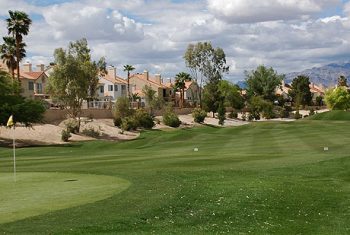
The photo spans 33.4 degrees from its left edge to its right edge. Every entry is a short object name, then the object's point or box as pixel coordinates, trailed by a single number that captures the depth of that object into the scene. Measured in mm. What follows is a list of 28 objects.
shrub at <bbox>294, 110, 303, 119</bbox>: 134638
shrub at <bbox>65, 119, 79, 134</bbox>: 77525
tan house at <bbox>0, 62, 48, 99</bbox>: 107562
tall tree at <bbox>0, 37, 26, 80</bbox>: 85688
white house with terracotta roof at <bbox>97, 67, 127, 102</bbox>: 133250
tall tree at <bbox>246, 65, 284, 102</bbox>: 155750
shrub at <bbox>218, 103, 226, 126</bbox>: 111688
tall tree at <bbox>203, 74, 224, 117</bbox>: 119938
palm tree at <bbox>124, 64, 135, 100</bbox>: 127562
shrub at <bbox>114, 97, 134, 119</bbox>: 91375
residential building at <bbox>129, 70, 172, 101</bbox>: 152125
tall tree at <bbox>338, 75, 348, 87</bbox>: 174862
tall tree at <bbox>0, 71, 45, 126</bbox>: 63250
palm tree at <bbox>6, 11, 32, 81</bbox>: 80688
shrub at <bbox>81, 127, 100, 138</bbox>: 79431
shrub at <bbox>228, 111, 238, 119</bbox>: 131150
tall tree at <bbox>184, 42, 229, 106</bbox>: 128750
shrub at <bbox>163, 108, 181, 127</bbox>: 98250
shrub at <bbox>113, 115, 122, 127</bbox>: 90362
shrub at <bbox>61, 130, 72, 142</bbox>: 72375
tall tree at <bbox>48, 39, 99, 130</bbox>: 75562
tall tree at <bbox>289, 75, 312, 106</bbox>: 171875
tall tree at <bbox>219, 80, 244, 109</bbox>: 143012
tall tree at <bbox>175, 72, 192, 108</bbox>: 140375
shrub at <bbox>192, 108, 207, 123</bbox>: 109438
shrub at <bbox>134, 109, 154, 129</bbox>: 89000
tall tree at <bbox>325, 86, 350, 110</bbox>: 133750
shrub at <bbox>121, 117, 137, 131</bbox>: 86188
